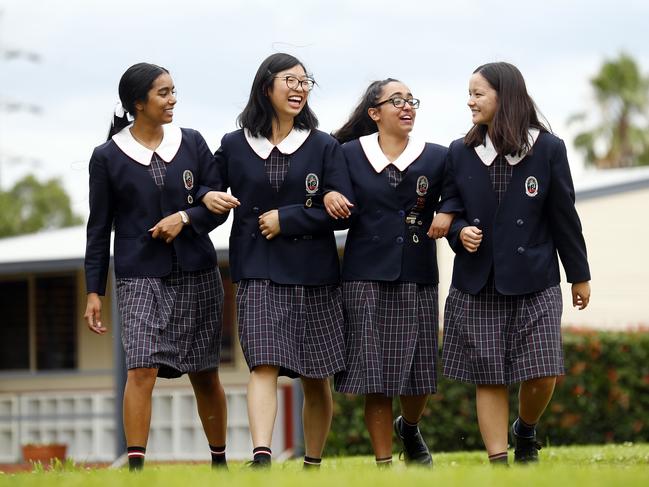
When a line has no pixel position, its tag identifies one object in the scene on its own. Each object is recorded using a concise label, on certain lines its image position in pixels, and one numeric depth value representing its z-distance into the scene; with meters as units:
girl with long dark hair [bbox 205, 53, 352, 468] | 11.77
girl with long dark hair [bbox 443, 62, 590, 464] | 11.75
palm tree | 77.08
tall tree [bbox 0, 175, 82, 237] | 90.10
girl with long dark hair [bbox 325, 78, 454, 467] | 12.14
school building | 26.57
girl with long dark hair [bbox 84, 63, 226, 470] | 11.74
